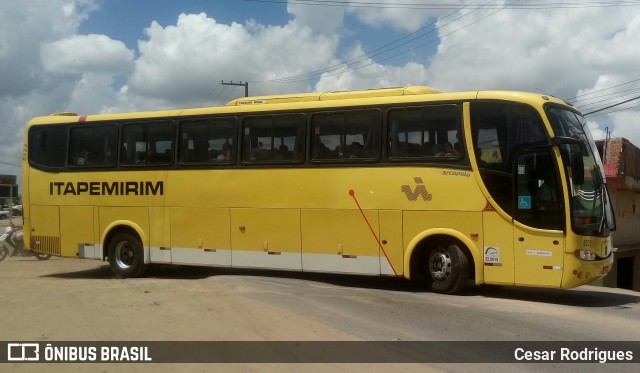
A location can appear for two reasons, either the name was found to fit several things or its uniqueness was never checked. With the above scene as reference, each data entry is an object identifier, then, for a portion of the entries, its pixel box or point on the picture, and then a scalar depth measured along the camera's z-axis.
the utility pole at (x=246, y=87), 42.06
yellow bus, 9.55
